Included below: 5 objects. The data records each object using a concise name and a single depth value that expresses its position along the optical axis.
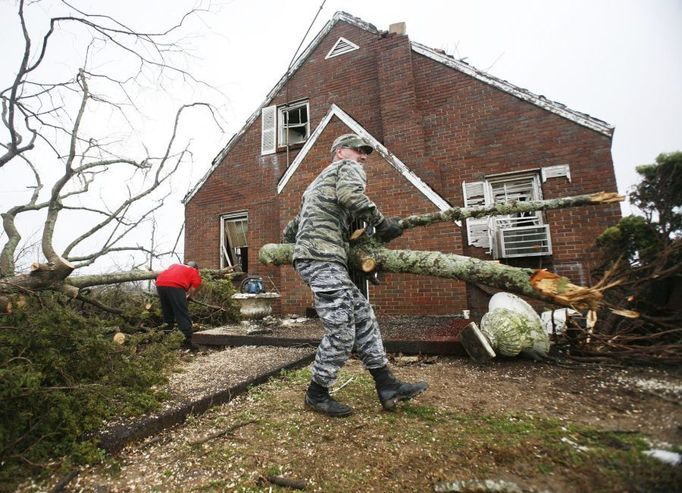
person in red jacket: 5.28
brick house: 6.76
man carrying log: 2.42
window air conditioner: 6.80
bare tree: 3.51
